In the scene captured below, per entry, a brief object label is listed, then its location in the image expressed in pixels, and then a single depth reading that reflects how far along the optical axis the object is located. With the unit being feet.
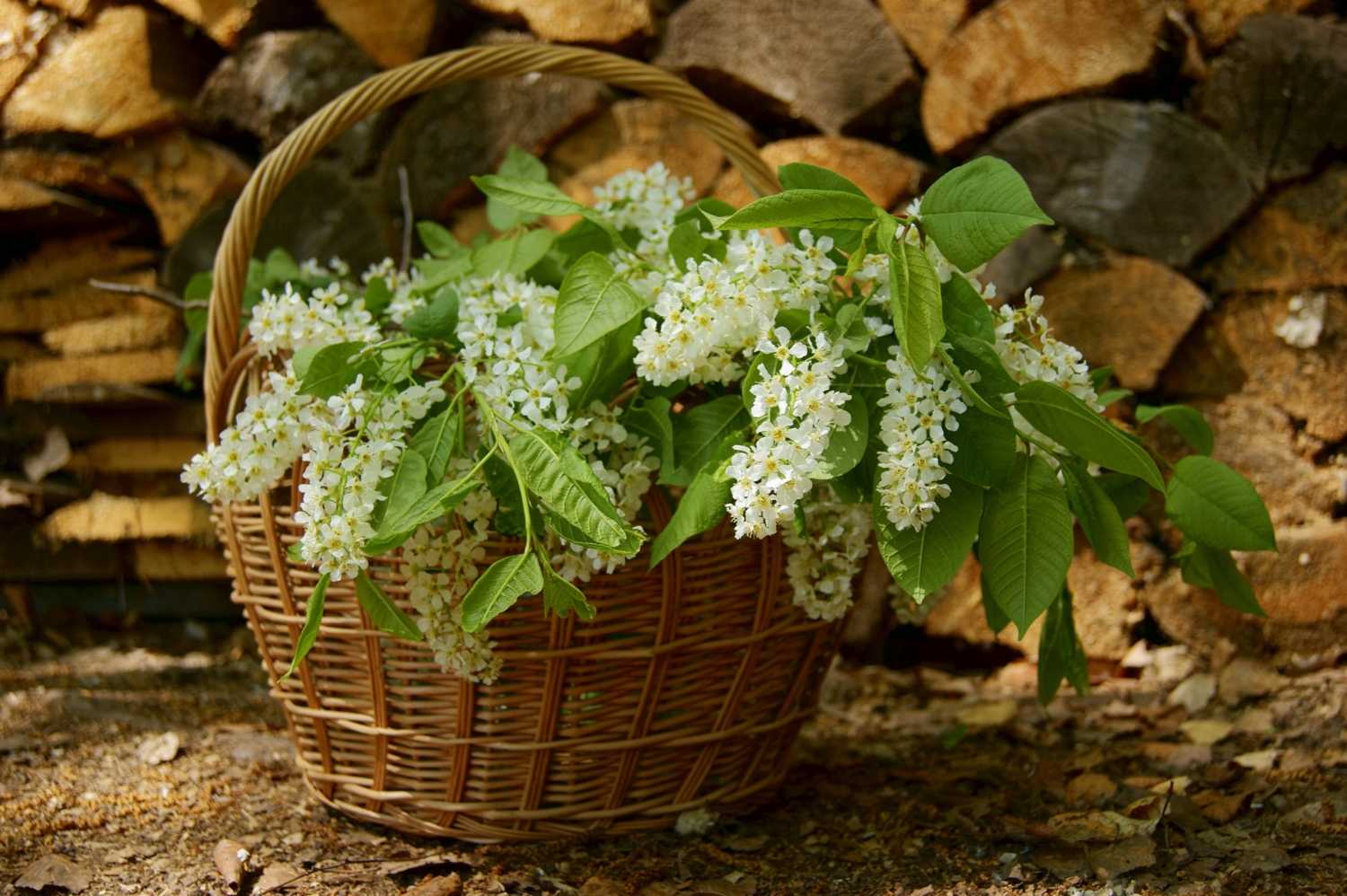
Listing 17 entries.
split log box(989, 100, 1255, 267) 8.78
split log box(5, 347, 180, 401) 9.54
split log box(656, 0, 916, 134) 9.06
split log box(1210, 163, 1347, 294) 8.72
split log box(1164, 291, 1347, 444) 8.75
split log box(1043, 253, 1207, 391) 8.83
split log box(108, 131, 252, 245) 9.49
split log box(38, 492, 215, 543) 9.60
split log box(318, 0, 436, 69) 9.46
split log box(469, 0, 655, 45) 9.18
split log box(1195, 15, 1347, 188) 8.66
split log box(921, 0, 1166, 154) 8.81
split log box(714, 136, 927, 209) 9.05
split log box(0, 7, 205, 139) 9.43
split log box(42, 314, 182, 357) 9.55
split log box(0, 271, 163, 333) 9.62
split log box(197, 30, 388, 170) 9.44
